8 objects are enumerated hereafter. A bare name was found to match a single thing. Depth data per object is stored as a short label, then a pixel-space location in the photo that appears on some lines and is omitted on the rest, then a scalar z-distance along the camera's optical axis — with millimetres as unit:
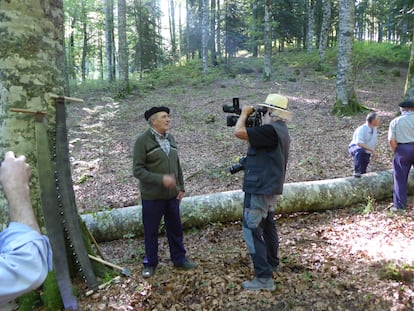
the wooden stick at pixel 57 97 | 3860
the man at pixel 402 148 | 6184
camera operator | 4000
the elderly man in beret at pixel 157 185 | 4516
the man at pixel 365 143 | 7414
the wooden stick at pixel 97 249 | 4484
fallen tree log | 6148
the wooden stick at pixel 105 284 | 4016
